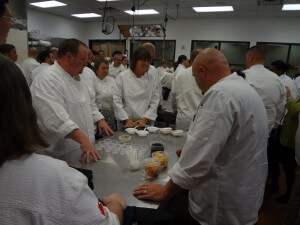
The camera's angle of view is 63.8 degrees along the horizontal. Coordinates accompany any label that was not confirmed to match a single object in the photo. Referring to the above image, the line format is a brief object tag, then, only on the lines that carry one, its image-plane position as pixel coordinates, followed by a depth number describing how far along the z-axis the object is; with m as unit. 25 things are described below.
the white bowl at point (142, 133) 2.11
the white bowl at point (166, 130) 2.22
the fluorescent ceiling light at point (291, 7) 5.80
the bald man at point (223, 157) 1.12
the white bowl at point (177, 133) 2.17
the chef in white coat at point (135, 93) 2.56
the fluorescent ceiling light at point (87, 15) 8.41
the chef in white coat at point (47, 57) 4.14
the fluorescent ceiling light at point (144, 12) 7.41
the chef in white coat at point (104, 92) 3.34
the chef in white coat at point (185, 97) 2.80
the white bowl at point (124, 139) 1.92
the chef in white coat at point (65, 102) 1.58
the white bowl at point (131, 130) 2.17
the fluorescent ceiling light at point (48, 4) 6.81
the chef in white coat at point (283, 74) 4.02
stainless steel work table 1.19
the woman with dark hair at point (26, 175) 0.57
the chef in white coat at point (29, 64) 4.42
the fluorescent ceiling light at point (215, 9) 6.39
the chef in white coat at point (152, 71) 2.85
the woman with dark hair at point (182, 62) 4.86
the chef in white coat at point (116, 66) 5.47
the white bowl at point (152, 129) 2.25
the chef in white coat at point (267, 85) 2.87
